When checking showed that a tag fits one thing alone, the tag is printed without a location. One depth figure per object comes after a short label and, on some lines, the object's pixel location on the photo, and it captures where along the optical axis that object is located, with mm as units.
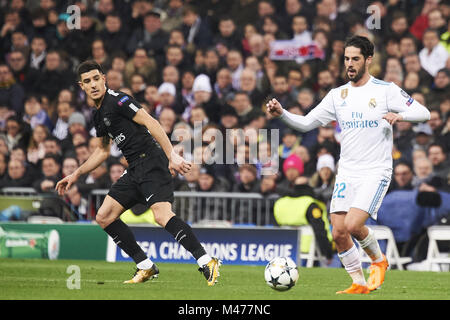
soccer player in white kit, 10102
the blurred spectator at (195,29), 20780
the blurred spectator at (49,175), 17922
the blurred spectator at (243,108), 17891
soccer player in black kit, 10859
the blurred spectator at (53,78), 21359
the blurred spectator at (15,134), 20078
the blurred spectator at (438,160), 15770
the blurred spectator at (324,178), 15922
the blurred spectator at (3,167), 18922
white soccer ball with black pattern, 10234
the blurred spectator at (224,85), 18953
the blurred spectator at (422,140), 16297
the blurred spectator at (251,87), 18594
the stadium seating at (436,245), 14938
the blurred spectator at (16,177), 18562
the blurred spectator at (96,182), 17672
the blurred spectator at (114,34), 21781
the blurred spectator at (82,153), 18203
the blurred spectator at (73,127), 19141
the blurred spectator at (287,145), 17203
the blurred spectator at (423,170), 15500
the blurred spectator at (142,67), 20000
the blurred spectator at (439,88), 17031
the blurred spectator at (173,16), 21484
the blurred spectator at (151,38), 20984
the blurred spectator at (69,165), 17953
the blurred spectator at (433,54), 17812
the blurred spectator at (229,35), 20203
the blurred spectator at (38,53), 21922
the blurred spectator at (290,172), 16188
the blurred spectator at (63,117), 20062
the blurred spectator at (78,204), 17703
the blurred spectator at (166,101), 18938
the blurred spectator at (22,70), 21859
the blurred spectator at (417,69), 17453
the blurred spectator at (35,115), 20578
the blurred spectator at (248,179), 16672
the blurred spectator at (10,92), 21266
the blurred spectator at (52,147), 18961
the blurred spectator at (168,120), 17938
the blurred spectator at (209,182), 16906
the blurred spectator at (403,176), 15477
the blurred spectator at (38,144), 19422
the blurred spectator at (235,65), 19172
